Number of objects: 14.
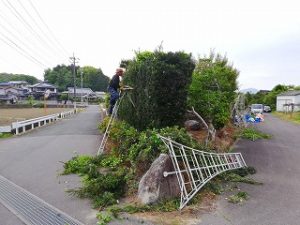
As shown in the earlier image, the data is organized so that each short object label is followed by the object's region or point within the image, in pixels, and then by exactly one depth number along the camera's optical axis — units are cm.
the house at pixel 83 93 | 6451
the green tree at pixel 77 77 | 7124
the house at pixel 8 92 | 5750
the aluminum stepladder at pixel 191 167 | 401
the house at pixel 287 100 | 3185
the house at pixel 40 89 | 6391
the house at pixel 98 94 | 6926
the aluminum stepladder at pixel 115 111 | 665
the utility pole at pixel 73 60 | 4243
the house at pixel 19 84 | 7108
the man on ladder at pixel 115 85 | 753
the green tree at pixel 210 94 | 728
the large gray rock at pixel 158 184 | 386
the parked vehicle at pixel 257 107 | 2997
